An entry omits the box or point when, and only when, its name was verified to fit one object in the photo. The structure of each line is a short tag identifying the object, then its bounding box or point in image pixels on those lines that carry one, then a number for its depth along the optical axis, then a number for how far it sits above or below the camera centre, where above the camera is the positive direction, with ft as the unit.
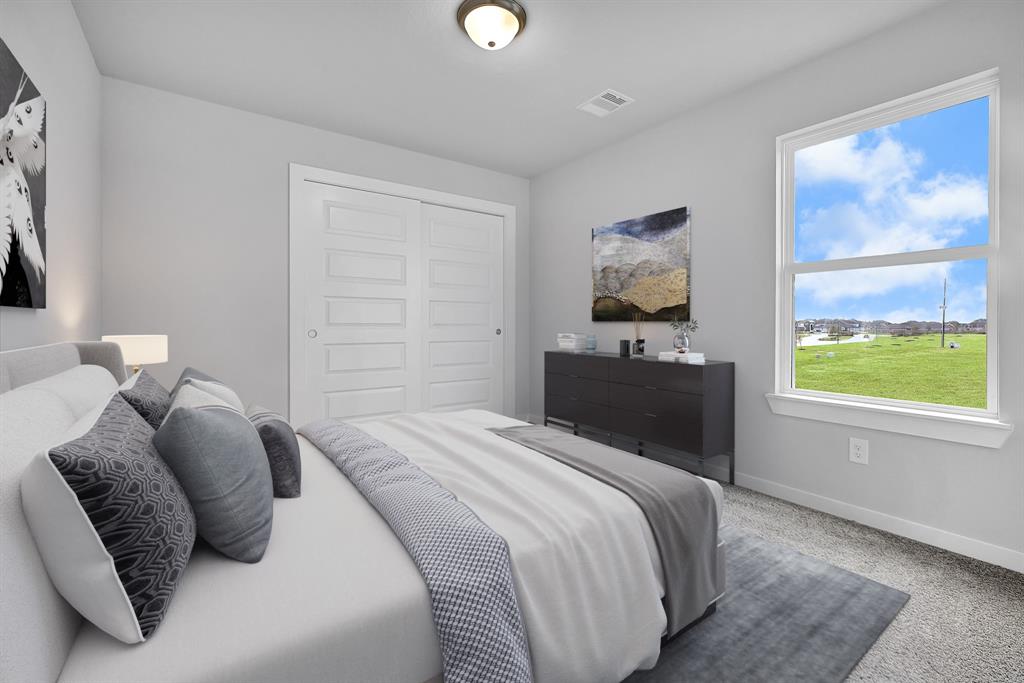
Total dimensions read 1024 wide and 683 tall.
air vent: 10.43 +5.40
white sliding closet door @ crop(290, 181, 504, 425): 12.25 +0.88
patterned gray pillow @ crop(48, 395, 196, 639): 2.48 -1.03
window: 7.34 +1.42
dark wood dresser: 9.73 -1.55
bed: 2.50 -1.73
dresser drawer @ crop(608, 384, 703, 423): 9.78 -1.50
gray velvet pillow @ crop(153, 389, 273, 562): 3.35 -1.08
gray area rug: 4.72 -3.38
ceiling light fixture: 7.38 +5.13
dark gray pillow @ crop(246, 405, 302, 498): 4.63 -1.23
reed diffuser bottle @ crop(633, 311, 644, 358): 12.41 +0.23
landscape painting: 11.45 +1.80
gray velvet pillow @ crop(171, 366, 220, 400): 6.04 -0.56
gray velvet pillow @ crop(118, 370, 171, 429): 4.47 -0.66
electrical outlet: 8.36 -2.10
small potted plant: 10.43 +0.07
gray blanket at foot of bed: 4.54 -1.90
